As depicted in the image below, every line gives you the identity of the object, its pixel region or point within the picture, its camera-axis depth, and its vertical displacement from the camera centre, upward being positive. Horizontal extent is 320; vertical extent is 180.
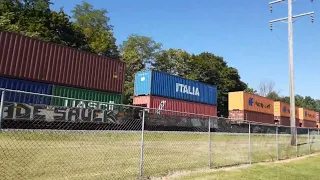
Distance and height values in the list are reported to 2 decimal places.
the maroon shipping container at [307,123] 53.10 +0.67
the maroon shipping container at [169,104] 23.53 +1.52
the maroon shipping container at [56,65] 14.61 +3.10
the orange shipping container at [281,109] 43.09 +2.59
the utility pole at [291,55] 22.48 +5.70
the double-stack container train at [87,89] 9.09 +2.05
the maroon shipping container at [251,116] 34.33 +1.10
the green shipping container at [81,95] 14.74 +1.44
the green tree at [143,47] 73.19 +19.39
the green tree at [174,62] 66.88 +14.42
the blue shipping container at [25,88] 12.59 +1.43
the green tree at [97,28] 61.28 +23.27
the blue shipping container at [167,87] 23.89 +3.11
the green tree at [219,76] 61.27 +10.75
